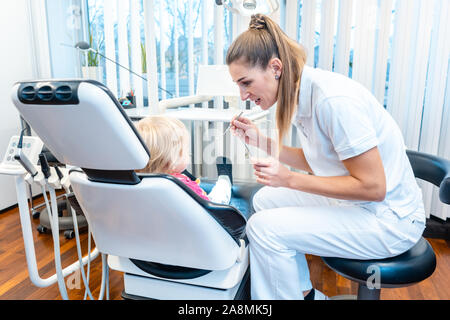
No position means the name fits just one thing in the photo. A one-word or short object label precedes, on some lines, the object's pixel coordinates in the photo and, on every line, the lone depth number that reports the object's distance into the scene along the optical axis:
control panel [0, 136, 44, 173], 1.13
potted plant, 2.45
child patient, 1.04
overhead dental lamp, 1.64
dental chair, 0.69
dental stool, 0.88
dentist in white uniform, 0.91
